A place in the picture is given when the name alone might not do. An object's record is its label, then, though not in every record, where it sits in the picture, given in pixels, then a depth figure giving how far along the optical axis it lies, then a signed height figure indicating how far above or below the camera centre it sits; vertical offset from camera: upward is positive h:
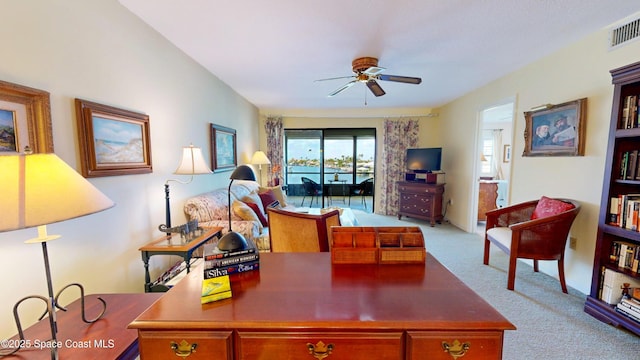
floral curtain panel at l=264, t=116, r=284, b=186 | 5.88 +0.38
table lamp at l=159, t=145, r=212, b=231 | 2.19 -0.05
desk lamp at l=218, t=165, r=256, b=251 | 1.07 -0.35
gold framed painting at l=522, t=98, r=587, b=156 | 2.50 +0.34
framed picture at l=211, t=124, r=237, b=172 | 3.48 +0.18
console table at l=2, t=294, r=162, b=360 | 0.88 -0.66
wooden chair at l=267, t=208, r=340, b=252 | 1.87 -0.53
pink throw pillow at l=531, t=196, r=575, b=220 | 2.50 -0.48
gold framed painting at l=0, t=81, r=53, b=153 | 1.20 +0.21
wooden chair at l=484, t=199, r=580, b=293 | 2.41 -0.78
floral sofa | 2.61 -0.59
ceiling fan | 2.70 +0.94
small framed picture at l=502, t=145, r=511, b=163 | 6.71 +0.17
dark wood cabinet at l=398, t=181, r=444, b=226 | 4.91 -0.79
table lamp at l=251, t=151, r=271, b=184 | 5.12 +0.03
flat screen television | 5.04 +0.01
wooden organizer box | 1.16 -0.40
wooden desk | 0.77 -0.51
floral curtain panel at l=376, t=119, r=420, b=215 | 5.77 +0.13
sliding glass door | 6.25 +0.09
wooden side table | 1.97 -0.69
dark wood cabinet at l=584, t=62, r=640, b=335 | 1.87 -0.24
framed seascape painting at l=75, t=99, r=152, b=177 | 1.62 +0.15
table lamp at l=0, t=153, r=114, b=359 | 0.69 -0.10
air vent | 2.05 +1.06
